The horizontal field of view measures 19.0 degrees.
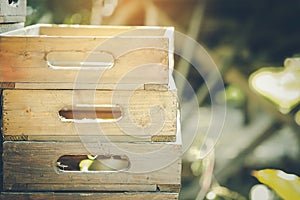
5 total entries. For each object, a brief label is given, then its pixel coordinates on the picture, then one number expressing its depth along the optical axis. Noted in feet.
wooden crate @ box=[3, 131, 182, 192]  4.94
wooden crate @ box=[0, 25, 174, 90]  4.80
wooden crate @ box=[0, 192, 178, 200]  4.99
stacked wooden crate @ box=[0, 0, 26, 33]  5.13
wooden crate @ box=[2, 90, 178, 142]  4.89
